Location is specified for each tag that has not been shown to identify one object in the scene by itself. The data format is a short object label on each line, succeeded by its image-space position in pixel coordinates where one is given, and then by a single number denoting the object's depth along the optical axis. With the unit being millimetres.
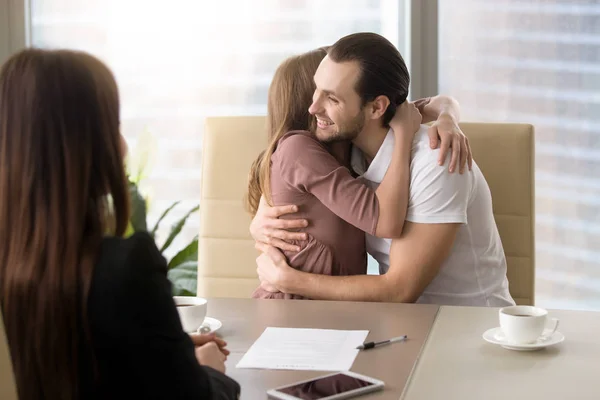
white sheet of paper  3182
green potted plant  5183
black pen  3270
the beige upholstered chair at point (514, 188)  4126
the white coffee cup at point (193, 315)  3384
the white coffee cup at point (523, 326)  3220
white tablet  2991
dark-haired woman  2696
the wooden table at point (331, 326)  3105
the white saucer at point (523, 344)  3213
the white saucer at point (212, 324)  3440
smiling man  3859
